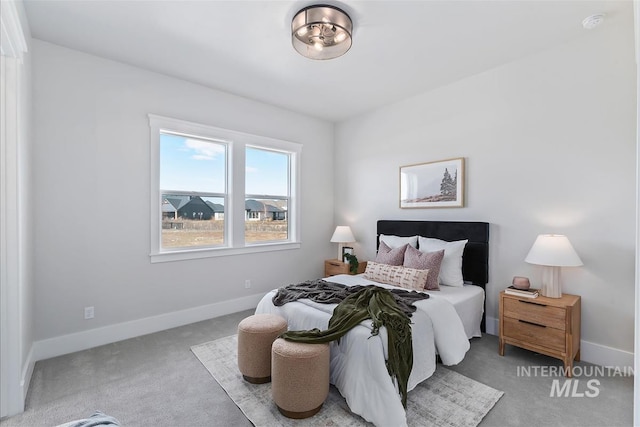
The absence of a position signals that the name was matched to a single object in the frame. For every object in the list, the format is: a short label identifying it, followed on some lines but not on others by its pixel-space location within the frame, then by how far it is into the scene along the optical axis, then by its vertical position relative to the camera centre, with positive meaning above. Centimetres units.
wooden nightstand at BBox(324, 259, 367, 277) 437 -79
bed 187 -90
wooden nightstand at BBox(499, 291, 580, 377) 243 -94
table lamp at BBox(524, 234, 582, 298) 253 -37
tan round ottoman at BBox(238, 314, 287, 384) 227 -102
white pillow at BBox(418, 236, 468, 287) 323 -55
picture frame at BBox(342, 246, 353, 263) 461 -57
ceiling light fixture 228 +143
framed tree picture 358 +36
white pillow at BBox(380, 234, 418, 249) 365 -33
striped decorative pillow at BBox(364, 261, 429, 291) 301 -64
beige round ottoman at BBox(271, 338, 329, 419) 189 -104
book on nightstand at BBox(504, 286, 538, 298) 265 -70
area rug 189 -128
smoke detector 240 +154
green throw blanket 196 -73
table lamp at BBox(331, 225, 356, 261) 452 -32
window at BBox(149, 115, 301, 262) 352 +29
